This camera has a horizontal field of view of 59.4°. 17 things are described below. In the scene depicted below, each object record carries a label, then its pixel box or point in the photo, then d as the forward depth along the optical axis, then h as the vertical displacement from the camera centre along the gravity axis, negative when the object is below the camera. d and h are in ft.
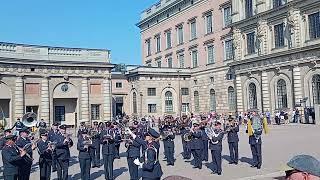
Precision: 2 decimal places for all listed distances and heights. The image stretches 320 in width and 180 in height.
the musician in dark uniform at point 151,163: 21.94 -4.66
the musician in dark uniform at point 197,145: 34.72 -5.35
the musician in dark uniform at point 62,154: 29.83 -5.35
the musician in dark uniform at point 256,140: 32.43 -4.49
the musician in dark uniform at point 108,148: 31.55 -5.24
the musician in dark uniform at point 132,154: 27.56 -5.07
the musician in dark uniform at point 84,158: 29.87 -5.77
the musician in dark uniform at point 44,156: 28.81 -5.40
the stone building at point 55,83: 76.87 +6.23
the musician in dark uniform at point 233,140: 35.26 -4.76
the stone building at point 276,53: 78.04 +14.57
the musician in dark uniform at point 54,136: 30.17 -3.45
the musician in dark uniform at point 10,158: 24.49 -4.64
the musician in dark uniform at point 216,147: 31.17 -4.99
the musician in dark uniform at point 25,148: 26.48 -4.25
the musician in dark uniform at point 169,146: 36.98 -5.68
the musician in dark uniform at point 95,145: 36.91 -5.51
